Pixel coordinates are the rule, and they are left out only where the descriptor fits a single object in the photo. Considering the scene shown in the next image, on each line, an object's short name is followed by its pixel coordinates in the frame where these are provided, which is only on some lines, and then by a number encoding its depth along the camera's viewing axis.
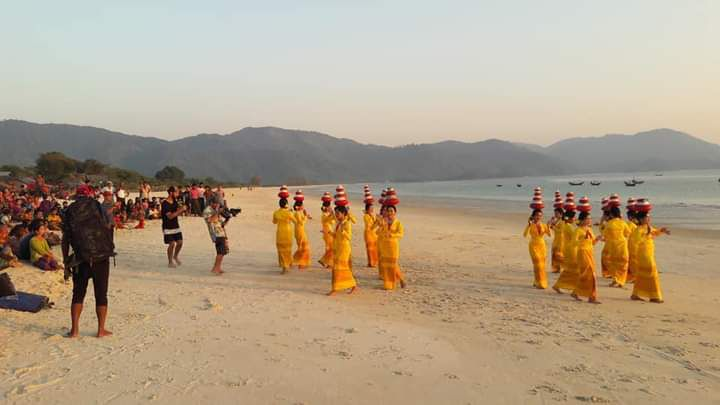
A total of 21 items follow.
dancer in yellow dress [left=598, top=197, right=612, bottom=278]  9.63
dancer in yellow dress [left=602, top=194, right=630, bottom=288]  9.34
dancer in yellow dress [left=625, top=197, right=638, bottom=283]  9.47
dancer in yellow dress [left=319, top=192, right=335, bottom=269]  10.65
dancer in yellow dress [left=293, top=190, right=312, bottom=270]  10.50
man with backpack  5.73
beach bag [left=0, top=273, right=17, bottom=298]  6.80
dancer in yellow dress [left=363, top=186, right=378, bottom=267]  10.77
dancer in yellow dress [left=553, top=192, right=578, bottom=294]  8.73
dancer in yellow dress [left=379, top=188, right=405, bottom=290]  8.96
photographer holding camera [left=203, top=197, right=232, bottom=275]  10.16
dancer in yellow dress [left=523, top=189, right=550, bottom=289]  9.20
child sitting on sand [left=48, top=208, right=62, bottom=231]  14.81
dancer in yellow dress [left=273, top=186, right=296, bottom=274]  10.37
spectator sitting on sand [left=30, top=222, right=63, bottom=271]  9.61
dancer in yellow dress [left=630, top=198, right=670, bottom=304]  8.31
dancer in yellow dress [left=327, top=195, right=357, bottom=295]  8.64
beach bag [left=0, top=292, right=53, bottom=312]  6.84
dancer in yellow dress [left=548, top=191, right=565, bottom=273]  10.30
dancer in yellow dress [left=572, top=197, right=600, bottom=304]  8.27
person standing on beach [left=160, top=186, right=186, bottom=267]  10.86
